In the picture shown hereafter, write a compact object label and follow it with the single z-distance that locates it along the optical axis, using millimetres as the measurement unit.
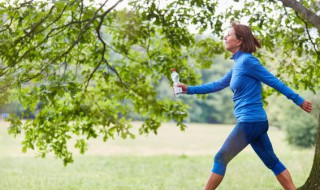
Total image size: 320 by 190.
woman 7753
